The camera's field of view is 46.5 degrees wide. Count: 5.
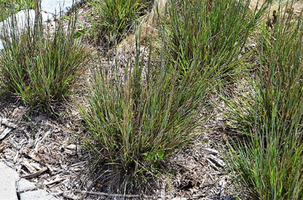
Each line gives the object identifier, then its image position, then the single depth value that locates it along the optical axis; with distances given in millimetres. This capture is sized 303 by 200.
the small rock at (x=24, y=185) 2078
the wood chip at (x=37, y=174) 2158
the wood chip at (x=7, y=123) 2398
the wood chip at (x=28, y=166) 2188
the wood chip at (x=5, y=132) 2350
